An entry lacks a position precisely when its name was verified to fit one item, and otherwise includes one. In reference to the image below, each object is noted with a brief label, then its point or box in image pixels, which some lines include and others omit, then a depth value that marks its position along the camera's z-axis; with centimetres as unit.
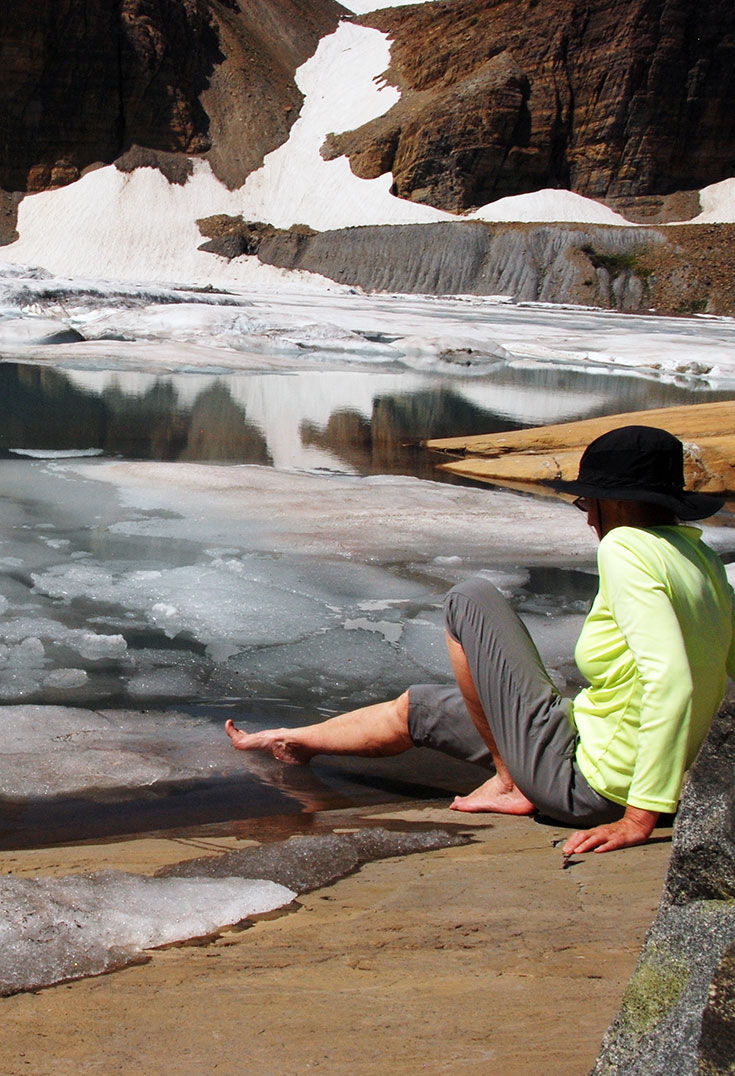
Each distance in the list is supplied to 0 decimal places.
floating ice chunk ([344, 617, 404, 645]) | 441
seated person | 214
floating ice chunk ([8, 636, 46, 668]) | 388
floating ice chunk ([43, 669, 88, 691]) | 373
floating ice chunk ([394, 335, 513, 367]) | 2205
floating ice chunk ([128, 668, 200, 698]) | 374
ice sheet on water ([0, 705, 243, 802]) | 296
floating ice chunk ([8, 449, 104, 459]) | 839
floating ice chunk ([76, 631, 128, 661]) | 404
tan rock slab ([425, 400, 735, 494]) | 796
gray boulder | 120
